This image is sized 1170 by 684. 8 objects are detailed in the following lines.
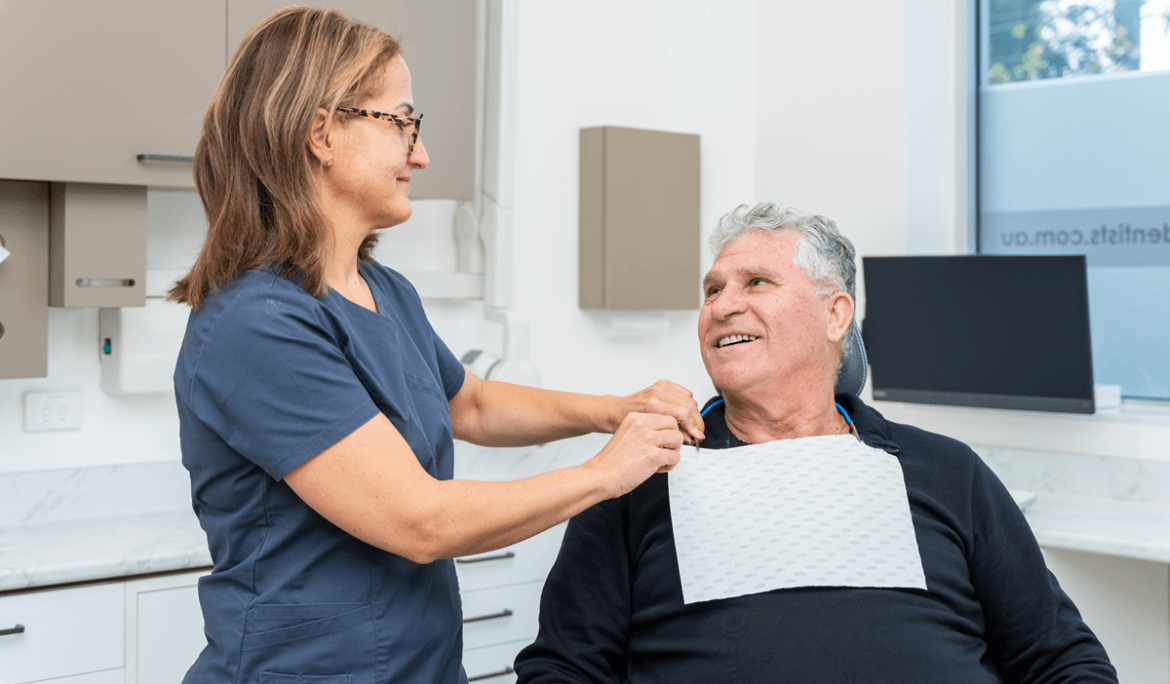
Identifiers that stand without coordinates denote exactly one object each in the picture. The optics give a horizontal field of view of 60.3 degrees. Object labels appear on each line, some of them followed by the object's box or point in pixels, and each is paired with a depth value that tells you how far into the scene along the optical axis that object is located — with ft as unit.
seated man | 4.66
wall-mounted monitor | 8.79
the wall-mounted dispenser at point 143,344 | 8.11
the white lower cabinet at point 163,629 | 6.97
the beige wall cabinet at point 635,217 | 10.62
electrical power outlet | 8.04
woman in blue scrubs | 3.68
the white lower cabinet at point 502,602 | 8.92
